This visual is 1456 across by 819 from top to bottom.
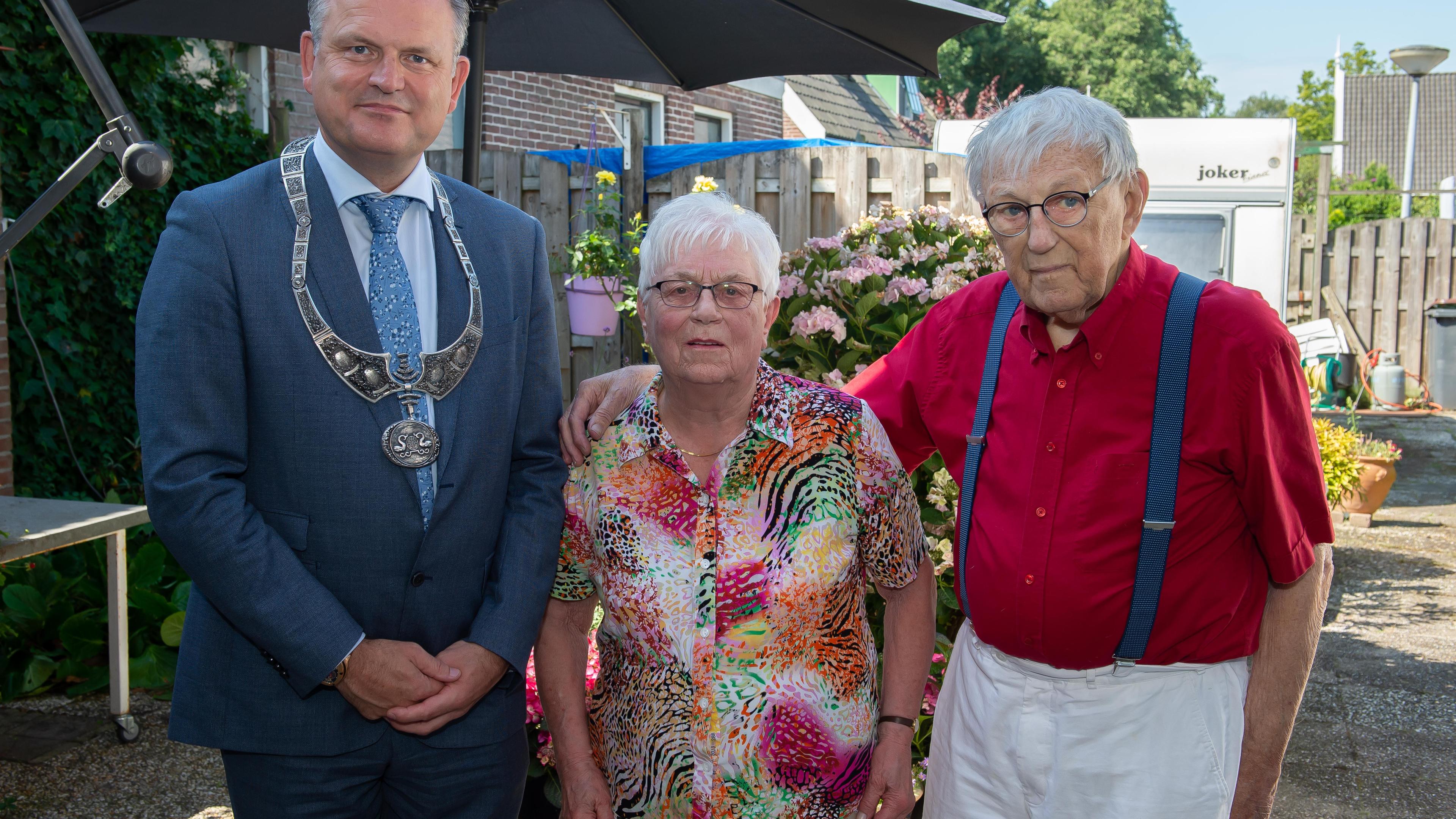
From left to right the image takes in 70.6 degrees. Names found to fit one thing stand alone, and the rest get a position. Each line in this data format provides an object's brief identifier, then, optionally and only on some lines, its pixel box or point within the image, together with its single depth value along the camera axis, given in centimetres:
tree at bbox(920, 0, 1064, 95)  2784
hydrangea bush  326
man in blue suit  159
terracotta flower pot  756
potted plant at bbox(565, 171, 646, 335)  672
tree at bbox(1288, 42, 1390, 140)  4306
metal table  354
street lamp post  1416
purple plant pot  697
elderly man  169
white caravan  871
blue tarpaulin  717
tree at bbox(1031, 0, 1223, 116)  3359
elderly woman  181
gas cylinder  1266
